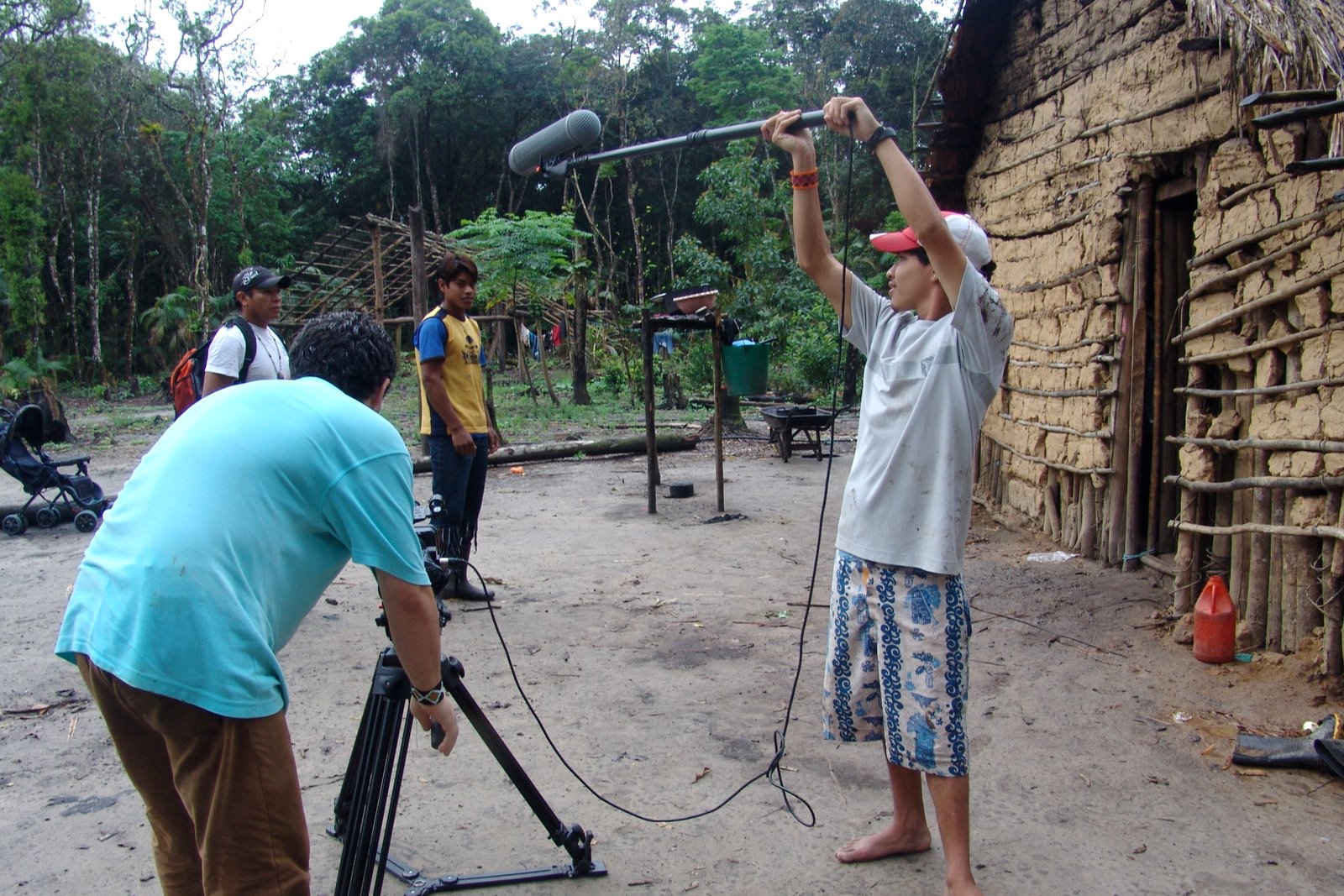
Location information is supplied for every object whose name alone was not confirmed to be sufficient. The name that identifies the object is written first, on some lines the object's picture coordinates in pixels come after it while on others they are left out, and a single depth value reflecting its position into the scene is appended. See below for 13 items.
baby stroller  7.72
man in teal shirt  1.74
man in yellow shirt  5.29
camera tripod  2.07
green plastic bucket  11.78
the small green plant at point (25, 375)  14.89
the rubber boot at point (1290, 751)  3.37
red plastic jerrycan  4.33
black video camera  2.37
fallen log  11.11
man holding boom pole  2.47
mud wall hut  4.06
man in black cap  4.60
